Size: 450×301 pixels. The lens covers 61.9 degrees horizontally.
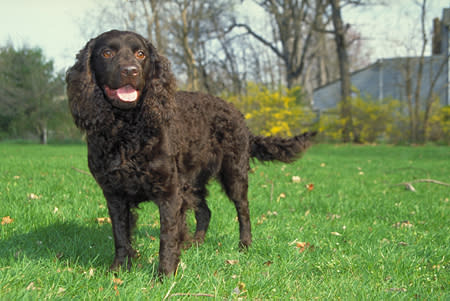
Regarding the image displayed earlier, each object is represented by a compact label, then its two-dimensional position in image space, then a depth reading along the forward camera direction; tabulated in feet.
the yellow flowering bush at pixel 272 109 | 62.13
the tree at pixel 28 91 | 94.43
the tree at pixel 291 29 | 78.33
